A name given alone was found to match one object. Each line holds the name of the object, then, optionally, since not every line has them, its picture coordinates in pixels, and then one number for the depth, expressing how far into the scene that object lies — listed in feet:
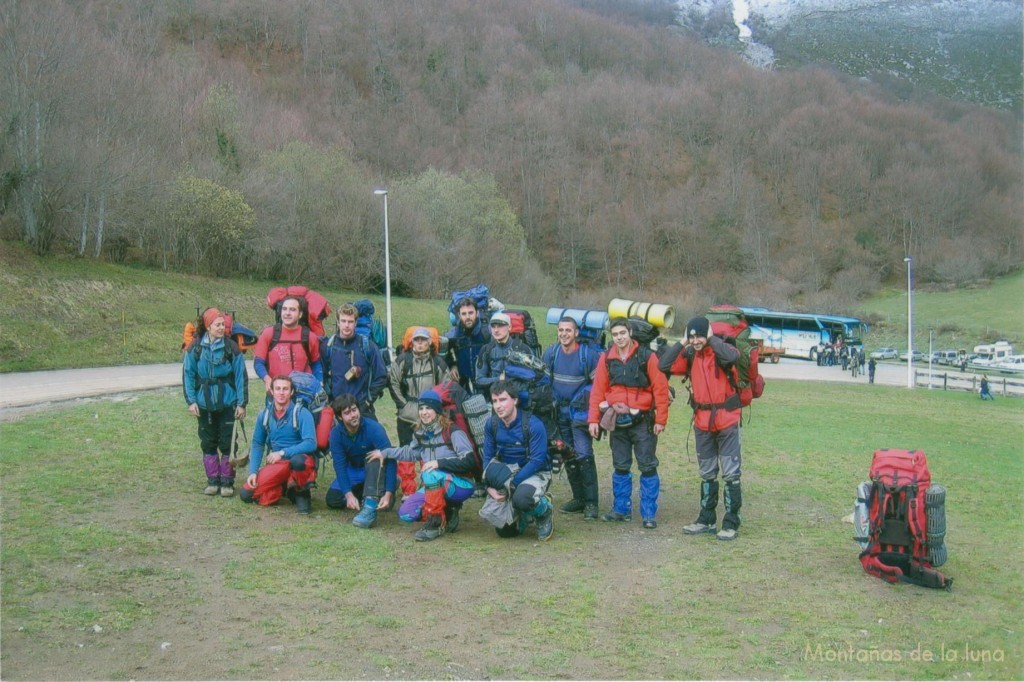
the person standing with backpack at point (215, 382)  28.63
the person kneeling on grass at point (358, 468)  26.96
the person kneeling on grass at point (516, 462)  25.41
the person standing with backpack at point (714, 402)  25.68
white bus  181.57
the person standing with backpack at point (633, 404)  27.07
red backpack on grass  22.06
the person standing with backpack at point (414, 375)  30.08
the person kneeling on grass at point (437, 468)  25.70
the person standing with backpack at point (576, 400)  28.73
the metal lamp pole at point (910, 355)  113.60
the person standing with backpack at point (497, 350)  28.94
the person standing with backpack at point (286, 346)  29.27
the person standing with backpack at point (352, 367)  30.42
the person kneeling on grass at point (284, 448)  27.37
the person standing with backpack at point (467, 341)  32.55
